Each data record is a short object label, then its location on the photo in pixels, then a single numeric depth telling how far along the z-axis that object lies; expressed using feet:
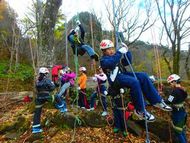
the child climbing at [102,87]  13.35
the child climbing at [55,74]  16.18
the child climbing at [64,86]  12.54
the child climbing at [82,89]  14.73
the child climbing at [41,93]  11.65
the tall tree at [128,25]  28.48
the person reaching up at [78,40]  9.79
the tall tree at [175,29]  23.76
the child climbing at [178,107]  10.37
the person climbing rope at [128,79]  8.36
